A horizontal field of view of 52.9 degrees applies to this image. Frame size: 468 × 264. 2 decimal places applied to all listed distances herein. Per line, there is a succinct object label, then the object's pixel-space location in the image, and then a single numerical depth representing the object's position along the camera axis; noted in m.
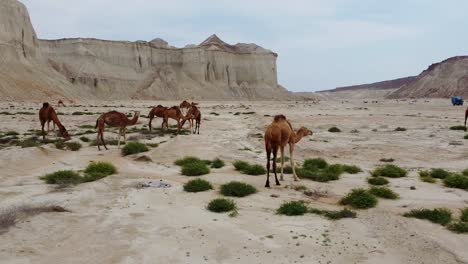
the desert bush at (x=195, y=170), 12.70
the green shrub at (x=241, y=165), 13.29
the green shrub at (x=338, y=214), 8.42
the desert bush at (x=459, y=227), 7.51
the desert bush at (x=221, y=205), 8.90
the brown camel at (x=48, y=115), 19.70
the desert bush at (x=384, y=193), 10.00
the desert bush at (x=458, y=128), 25.98
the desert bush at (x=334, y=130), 25.38
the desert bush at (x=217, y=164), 13.97
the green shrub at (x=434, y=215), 8.09
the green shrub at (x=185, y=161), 14.29
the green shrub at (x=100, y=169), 11.99
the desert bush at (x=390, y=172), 12.41
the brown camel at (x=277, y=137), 11.10
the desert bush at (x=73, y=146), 16.85
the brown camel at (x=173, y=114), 23.76
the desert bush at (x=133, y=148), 16.00
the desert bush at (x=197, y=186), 10.53
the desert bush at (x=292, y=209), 8.66
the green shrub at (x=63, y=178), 10.86
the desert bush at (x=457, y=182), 10.90
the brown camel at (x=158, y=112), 23.95
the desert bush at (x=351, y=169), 13.15
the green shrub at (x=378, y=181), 11.53
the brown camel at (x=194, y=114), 23.76
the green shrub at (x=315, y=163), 14.08
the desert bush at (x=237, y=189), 10.17
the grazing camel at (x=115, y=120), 17.77
